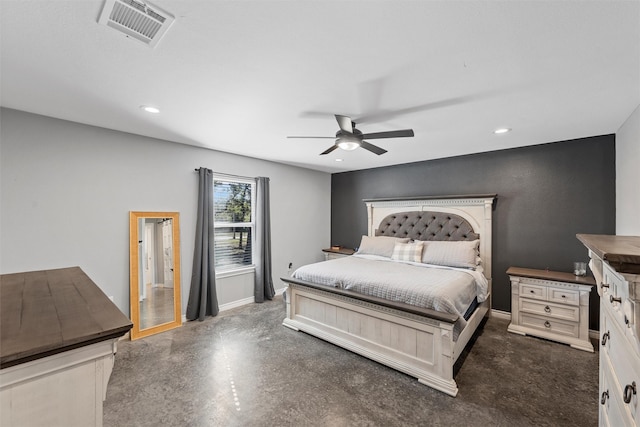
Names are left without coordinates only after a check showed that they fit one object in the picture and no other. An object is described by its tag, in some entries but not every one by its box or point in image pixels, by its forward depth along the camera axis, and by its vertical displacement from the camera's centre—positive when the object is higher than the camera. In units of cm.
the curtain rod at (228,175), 397 +56
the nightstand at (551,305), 293 -110
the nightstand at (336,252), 520 -81
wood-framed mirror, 319 -75
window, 413 -17
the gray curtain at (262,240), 441 -47
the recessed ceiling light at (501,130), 295 +88
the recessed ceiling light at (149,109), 238 +93
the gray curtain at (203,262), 367 -70
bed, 237 -86
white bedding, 243 -75
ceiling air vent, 125 +96
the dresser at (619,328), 76 -46
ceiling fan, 231 +68
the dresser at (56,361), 68 -41
